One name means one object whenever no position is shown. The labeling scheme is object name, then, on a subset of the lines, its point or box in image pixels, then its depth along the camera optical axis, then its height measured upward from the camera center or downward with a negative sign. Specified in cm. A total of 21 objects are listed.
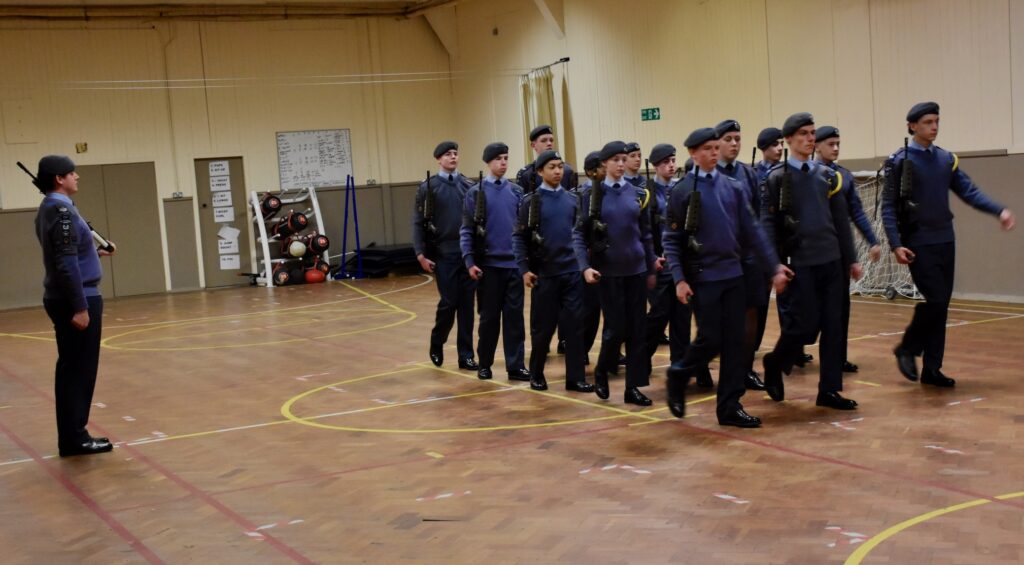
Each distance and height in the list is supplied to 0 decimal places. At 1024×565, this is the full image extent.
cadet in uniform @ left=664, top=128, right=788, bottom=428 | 677 -46
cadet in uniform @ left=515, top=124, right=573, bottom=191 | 959 +20
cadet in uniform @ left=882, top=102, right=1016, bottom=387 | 762 -34
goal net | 1316 -121
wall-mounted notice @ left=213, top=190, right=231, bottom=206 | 2178 +25
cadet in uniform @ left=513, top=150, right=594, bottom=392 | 830 -50
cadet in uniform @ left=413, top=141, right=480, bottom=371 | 977 -39
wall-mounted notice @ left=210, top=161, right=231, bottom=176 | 2178 +82
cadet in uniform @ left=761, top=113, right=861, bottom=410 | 711 -44
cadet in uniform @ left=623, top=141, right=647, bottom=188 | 937 +20
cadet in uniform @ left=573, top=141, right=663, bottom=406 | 763 -48
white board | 2234 +93
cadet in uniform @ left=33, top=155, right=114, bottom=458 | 702 -47
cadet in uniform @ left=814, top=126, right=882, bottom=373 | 755 -11
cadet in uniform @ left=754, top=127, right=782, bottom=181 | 898 +21
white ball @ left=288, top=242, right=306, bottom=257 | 2056 -75
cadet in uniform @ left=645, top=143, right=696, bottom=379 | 846 -91
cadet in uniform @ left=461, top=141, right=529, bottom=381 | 916 -56
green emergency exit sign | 1730 +104
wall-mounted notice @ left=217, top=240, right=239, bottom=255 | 2178 -66
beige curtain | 1992 +159
